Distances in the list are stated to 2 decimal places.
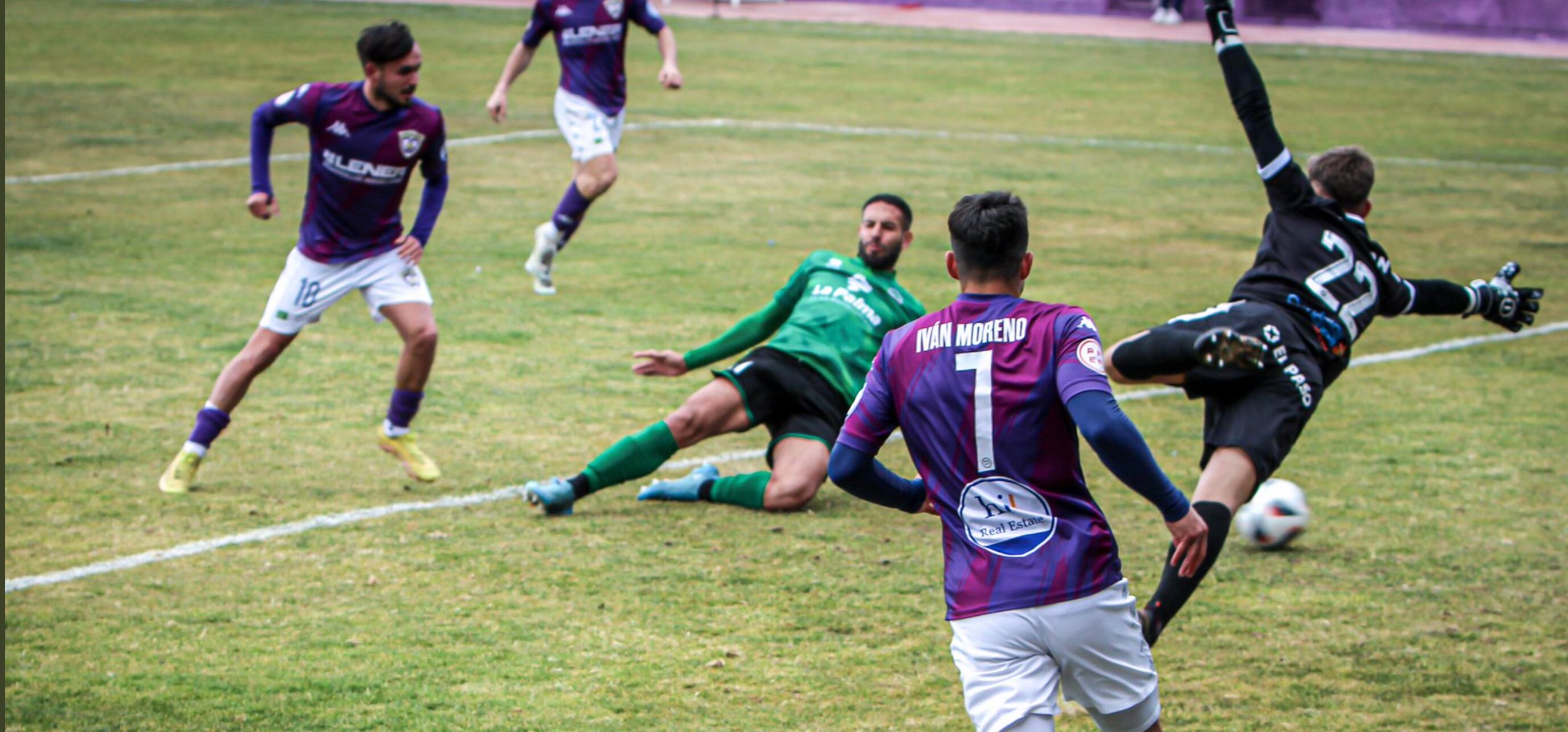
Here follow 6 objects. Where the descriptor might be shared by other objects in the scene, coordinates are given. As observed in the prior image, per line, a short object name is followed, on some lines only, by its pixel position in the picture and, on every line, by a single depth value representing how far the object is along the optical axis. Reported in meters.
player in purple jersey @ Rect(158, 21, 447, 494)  14.84
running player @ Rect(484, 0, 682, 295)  25.12
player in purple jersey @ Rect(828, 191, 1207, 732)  7.27
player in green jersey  14.04
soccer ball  13.47
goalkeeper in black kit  11.69
